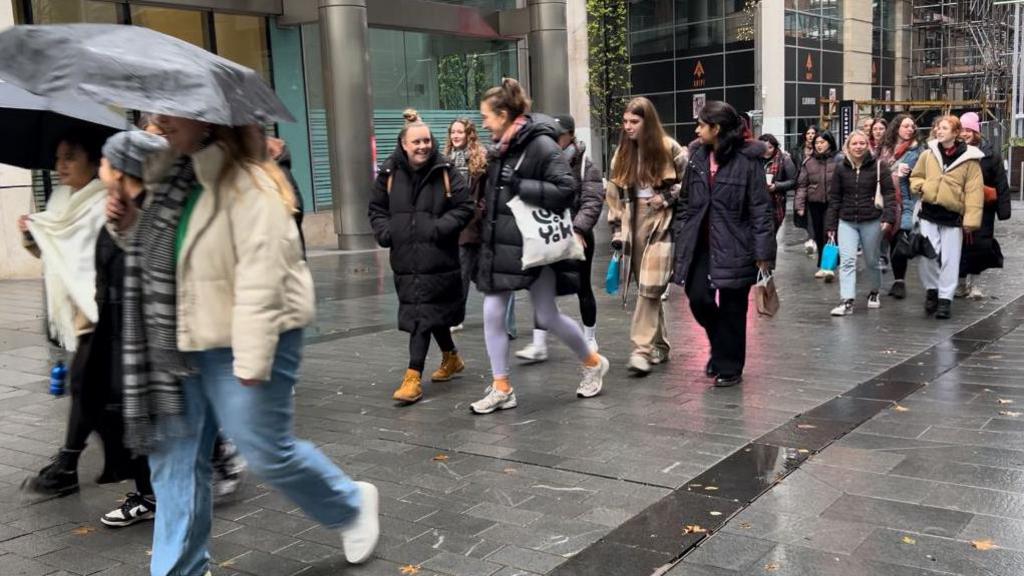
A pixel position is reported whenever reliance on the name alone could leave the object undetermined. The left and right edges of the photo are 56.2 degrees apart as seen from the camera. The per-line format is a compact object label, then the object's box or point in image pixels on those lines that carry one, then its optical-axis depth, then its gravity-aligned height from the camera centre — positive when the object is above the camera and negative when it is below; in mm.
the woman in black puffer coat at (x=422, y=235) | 6035 -399
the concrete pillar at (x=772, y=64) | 32594 +3094
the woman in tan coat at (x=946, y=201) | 8672 -504
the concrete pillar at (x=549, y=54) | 20984 +2434
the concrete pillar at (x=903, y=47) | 42000 +4448
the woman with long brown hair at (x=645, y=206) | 6594 -315
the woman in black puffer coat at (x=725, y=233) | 6102 -488
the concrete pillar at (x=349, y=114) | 16922 +1092
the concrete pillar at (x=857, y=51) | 37125 +3893
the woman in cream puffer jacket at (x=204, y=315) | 3025 -427
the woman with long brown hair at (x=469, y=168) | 6834 +11
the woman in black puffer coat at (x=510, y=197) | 5621 -186
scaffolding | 39906 +4236
